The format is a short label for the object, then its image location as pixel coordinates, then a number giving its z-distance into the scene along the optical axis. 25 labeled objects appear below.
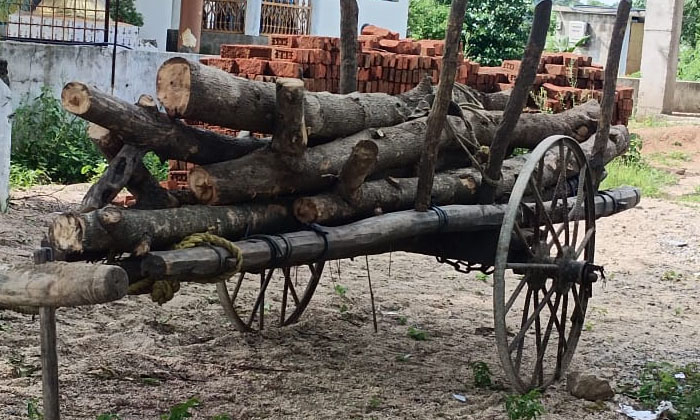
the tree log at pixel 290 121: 4.38
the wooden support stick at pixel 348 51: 6.00
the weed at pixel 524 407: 4.93
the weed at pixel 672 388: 5.41
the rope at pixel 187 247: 3.95
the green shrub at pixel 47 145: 11.80
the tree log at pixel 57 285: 3.29
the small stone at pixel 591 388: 5.68
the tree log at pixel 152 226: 3.67
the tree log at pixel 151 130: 3.84
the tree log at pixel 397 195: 4.64
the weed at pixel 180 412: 4.43
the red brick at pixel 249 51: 9.98
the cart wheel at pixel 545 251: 5.12
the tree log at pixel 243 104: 4.14
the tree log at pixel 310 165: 4.30
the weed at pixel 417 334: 6.76
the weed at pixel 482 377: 5.75
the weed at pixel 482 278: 9.02
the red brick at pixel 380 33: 12.44
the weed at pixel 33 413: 4.33
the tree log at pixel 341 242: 3.88
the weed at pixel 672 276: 9.45
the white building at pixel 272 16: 19.12
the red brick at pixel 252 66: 9.54
